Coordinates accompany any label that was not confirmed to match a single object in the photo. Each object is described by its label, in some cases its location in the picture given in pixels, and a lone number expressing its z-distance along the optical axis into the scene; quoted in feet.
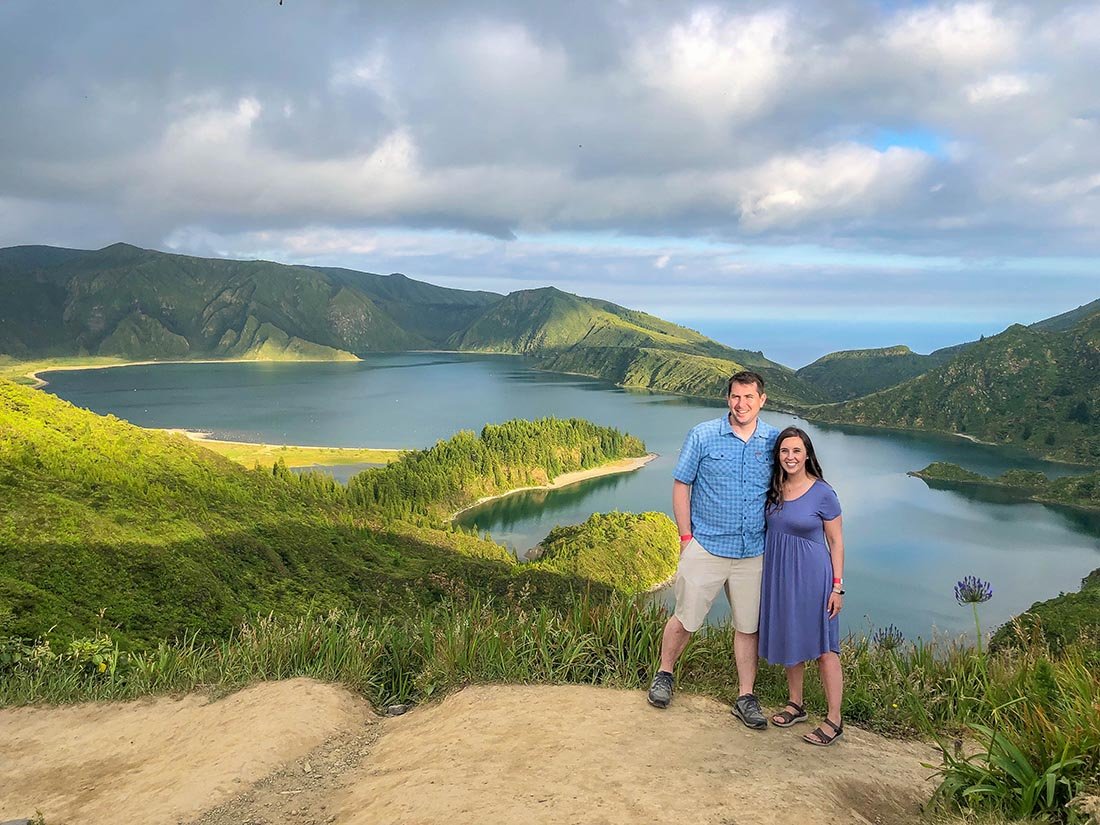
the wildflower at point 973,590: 19.20
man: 19.27
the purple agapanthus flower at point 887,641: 25.02
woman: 18.48
